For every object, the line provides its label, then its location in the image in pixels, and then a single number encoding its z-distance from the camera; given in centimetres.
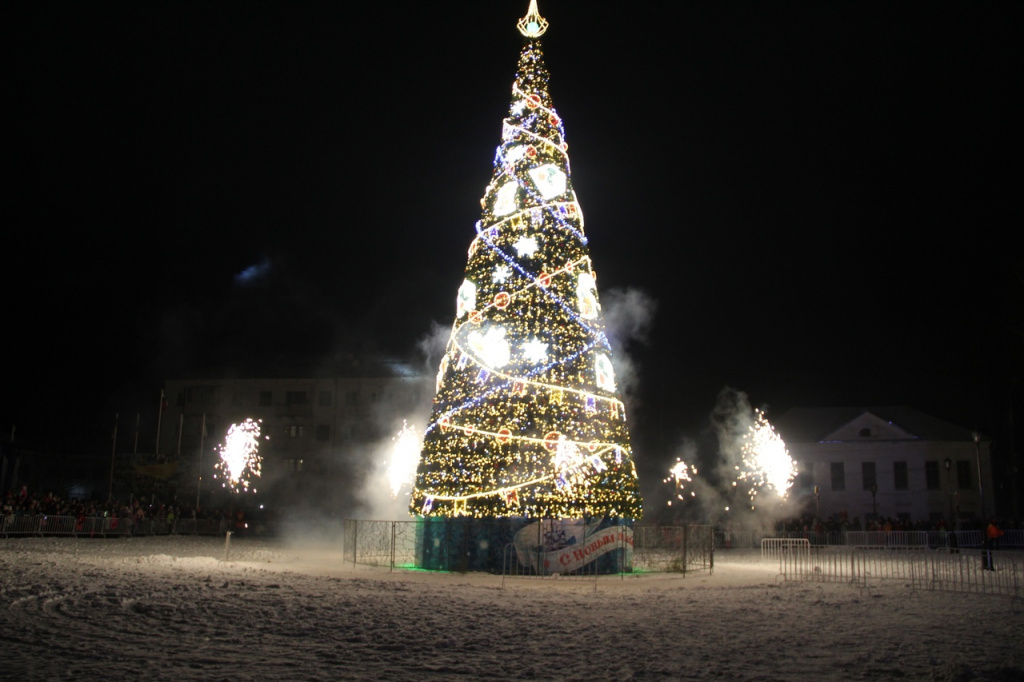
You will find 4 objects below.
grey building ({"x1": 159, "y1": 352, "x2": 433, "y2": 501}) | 6209
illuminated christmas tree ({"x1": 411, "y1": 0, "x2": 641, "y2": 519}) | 1944
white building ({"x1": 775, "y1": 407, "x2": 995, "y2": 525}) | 5203
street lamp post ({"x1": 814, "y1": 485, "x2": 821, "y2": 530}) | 5072
